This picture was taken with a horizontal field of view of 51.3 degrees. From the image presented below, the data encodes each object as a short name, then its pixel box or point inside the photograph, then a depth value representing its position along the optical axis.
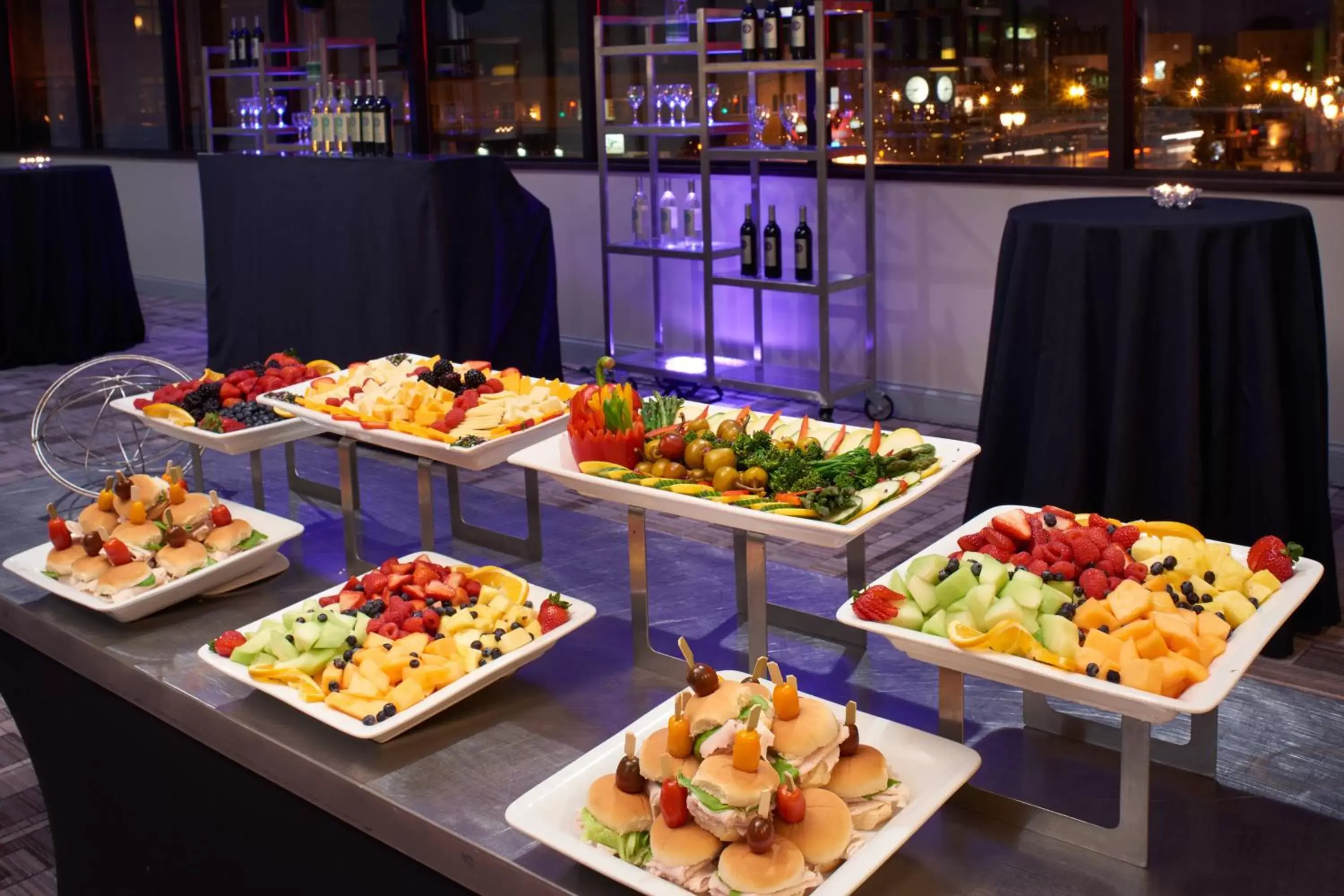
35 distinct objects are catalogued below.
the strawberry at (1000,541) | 1.53
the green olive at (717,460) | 1.72
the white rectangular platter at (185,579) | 1.86
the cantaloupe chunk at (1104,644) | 1.25
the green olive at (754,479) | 1.68
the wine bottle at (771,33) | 4.97
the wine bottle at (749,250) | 5.21
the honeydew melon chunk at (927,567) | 1.41
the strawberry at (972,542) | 1.55
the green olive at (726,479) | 1.67
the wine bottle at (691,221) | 5.58
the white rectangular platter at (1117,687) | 1.19
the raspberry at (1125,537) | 1.52
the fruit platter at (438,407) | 1.99
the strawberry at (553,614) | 1.65
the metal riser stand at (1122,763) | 1.24
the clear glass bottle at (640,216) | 5.70
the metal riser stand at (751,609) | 1.60
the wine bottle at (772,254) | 5.17
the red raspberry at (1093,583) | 1.41
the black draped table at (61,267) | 6.61
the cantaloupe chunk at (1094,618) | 1.34
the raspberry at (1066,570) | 1.45
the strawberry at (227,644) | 1.62
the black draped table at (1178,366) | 2.77
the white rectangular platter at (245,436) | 2.23
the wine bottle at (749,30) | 4.99
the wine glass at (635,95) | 5.54
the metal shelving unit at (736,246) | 4.86
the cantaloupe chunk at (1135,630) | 1.27
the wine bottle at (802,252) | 5.03
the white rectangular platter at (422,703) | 1.47
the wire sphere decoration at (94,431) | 2.62
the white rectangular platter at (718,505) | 1.53
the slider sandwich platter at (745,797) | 1.14
